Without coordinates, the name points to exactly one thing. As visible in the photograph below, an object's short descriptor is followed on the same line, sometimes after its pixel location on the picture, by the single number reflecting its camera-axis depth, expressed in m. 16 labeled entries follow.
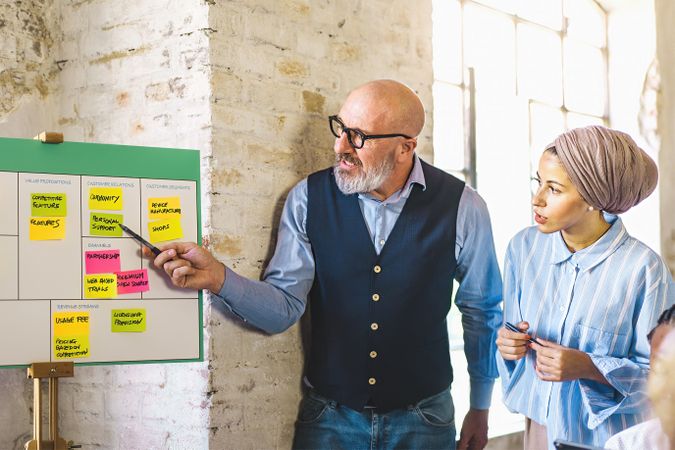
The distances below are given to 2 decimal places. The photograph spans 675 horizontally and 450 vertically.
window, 4.37
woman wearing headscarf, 2.24
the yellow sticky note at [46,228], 2.17
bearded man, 2.62
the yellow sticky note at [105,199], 2.24
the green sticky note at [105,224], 2.23
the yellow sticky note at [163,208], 2.31
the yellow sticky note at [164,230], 2.30
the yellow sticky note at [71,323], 2.16
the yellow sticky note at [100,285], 2.21
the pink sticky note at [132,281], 2.24
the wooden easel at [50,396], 2.10
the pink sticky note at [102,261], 2.21
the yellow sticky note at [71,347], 2.15
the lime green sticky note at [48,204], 2.17
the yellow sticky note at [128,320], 2.23
